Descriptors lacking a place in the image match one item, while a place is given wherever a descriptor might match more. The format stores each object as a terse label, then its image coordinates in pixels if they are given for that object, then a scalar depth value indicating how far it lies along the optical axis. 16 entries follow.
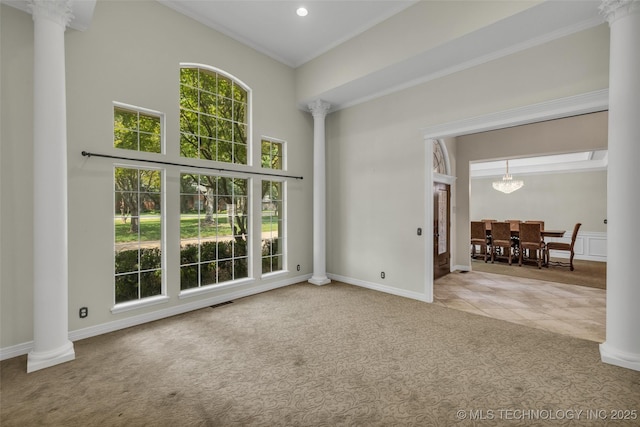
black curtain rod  3.00
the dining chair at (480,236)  7.50
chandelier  8.53
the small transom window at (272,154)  4.92
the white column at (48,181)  2.47
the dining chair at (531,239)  6.71
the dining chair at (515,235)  7.44
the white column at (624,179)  2.38
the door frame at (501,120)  2.96
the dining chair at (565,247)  6.66
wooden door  5.72
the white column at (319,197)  5.24
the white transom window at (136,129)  3.32
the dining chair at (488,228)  7.71
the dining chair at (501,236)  7.06
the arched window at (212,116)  3.96
